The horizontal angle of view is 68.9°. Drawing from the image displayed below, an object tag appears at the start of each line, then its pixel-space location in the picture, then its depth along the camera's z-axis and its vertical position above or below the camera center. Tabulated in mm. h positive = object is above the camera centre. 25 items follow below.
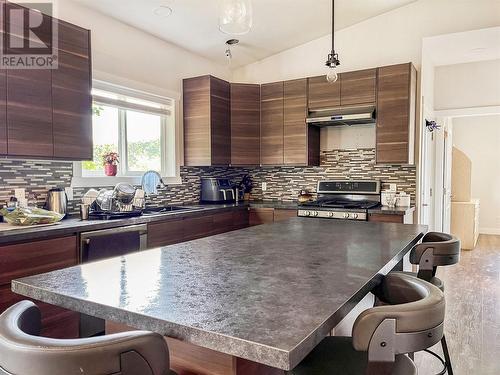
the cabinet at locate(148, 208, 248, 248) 3207 -522
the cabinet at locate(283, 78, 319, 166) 4395 +569
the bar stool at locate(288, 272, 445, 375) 886 -380
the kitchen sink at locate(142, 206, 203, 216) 3454 -352
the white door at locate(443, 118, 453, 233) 5711 -60
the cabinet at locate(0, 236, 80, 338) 2150 -575
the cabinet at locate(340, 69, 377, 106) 3965 +971
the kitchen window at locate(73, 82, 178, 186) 3438 +427
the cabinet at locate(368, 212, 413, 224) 3578 -427
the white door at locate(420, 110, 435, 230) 4190 -13
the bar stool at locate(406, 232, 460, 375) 1771 -399
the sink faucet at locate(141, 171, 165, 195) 3670 -62
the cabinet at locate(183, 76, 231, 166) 4184 +633
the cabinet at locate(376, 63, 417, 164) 3805 +648
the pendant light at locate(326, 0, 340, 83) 2592 +811
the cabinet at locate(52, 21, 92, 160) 2713 +605
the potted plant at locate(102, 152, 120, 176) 3436 +112
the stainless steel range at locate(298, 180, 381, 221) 3826 -306
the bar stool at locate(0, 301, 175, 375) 654 -335
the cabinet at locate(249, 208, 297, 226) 4234 -471
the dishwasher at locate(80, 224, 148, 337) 2588 -509
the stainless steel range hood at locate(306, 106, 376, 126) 3965 +654
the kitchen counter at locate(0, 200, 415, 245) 2219 -358
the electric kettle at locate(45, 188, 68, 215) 2859 -206
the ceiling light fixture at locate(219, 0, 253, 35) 1923 +853
